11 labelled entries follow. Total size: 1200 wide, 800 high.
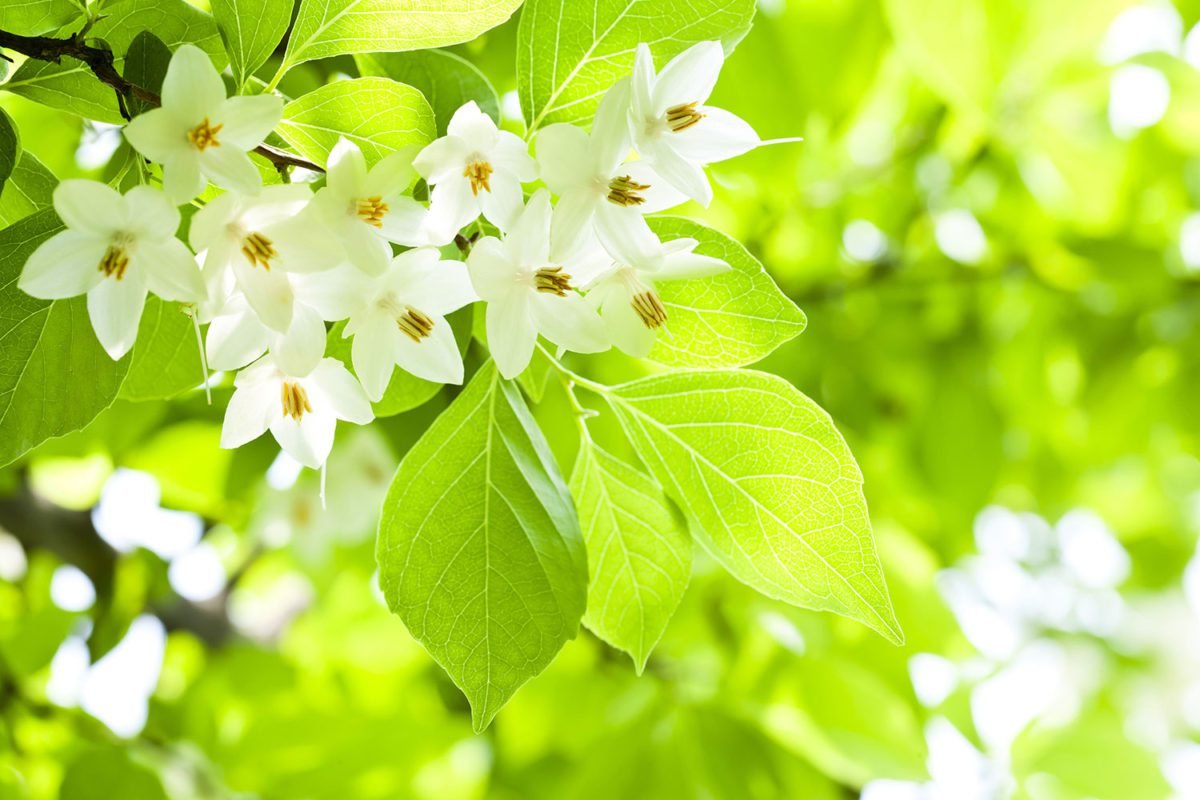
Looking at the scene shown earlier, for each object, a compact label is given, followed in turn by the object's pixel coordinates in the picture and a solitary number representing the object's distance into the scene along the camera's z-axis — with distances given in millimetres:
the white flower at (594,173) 429
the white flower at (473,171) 429
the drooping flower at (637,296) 443
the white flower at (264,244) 419
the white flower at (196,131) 415
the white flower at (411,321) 438
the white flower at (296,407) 446
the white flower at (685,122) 433
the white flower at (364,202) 423
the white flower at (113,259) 417
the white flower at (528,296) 435
